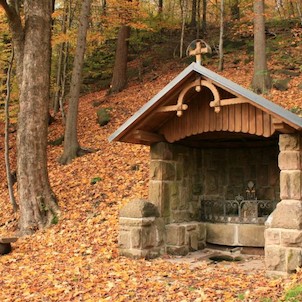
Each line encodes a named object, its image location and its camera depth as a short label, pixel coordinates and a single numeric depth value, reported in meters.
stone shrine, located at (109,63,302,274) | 6.43
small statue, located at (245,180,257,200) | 9.00
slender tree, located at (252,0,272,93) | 14.04
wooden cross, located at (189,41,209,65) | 7.24
